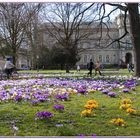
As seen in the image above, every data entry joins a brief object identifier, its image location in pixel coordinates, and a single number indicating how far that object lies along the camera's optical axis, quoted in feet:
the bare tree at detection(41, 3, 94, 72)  81.31
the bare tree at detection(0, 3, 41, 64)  100.73
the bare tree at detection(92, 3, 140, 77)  73.77
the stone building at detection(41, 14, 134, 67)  77.56
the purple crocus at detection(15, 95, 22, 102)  33.68
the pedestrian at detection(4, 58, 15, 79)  80.48
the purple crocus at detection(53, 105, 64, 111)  28.58
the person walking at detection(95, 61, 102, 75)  84.10
